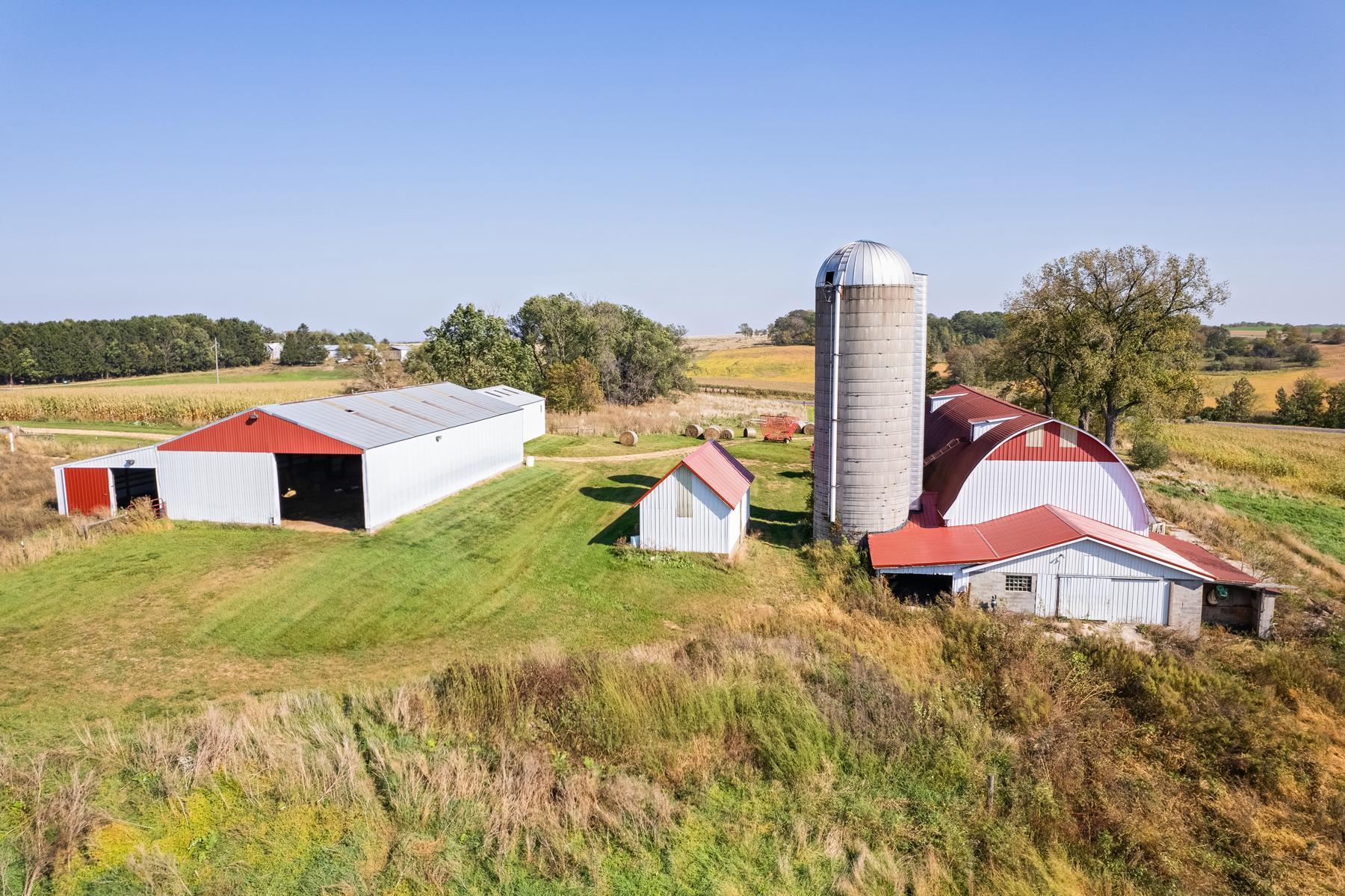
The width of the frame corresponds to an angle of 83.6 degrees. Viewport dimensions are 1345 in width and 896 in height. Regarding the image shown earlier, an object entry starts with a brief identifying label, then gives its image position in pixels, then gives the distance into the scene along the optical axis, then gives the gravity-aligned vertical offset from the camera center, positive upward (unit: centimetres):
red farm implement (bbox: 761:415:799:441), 4803 -407
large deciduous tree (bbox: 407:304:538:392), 5809 +134
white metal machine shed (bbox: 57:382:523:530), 2567 -323
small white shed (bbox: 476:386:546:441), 4541 -223
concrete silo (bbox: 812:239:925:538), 2319 -71
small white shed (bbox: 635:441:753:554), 2383 -462
